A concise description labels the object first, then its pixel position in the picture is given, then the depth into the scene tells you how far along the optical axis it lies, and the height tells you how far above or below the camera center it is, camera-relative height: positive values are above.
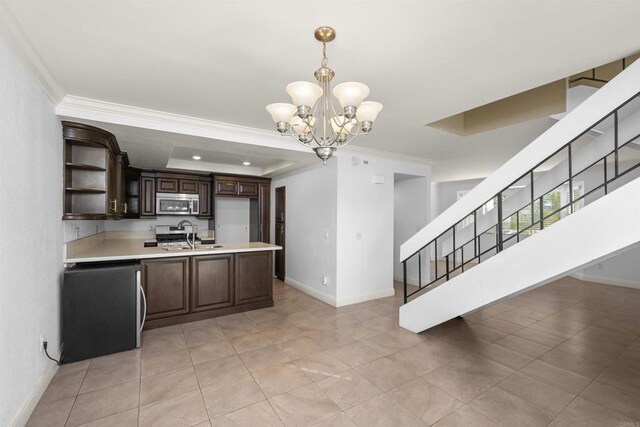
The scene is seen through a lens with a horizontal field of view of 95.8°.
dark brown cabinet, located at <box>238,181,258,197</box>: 6.00 +0.51
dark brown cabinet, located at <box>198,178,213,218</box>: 5.88 +0.31
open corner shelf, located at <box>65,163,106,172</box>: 2.82 +0.47
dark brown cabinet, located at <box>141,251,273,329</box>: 3.46 -0.95
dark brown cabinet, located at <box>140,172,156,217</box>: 5.34 +0.36
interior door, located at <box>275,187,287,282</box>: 5.78 -0.34
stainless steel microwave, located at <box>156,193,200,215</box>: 5.45 +0.18
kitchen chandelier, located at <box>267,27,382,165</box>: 1.69 +0.66
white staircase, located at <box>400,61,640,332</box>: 1.85 -0.12
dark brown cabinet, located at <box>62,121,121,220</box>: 2.83 +0.45
